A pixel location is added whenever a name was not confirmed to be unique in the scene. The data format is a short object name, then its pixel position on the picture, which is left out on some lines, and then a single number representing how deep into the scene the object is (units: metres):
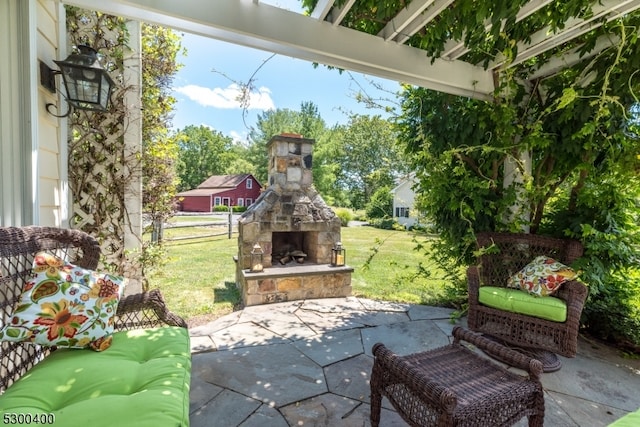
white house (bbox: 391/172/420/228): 14.88
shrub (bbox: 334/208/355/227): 13.53
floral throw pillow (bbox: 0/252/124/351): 1.28
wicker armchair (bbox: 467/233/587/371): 2.10
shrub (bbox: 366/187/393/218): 13.79
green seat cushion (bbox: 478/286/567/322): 2.14
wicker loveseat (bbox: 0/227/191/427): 1.00
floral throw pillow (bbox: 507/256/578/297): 2.22
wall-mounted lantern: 1.94
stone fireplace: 3.71
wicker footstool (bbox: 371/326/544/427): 1.20
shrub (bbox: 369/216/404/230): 12.90
